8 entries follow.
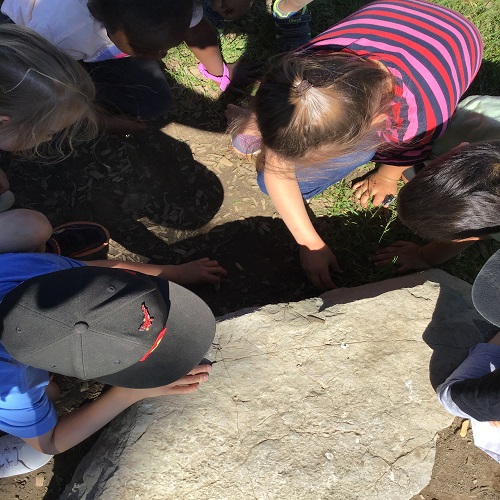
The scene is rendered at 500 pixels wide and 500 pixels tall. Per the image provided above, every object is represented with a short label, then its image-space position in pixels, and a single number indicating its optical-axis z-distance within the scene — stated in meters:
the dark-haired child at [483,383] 1.58
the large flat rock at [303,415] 1.61
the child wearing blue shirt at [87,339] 1.36
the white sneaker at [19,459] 1.93
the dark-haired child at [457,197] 1.65
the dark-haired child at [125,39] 1.76
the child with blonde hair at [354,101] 1.61
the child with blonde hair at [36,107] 1.66
